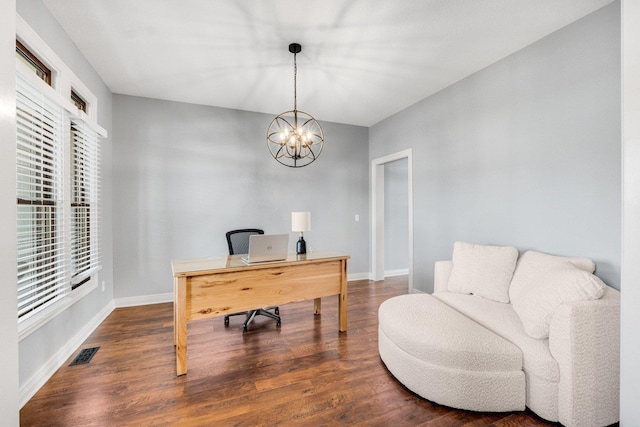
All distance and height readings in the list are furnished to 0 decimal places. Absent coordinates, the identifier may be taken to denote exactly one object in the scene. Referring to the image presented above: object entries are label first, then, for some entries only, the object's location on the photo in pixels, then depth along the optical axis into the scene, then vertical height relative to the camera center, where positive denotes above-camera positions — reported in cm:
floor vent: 224 -117
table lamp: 276 -7
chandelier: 266 +97
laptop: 239 -30
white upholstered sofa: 150 -83
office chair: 302 -36
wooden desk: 208 -61
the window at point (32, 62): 184 +112
